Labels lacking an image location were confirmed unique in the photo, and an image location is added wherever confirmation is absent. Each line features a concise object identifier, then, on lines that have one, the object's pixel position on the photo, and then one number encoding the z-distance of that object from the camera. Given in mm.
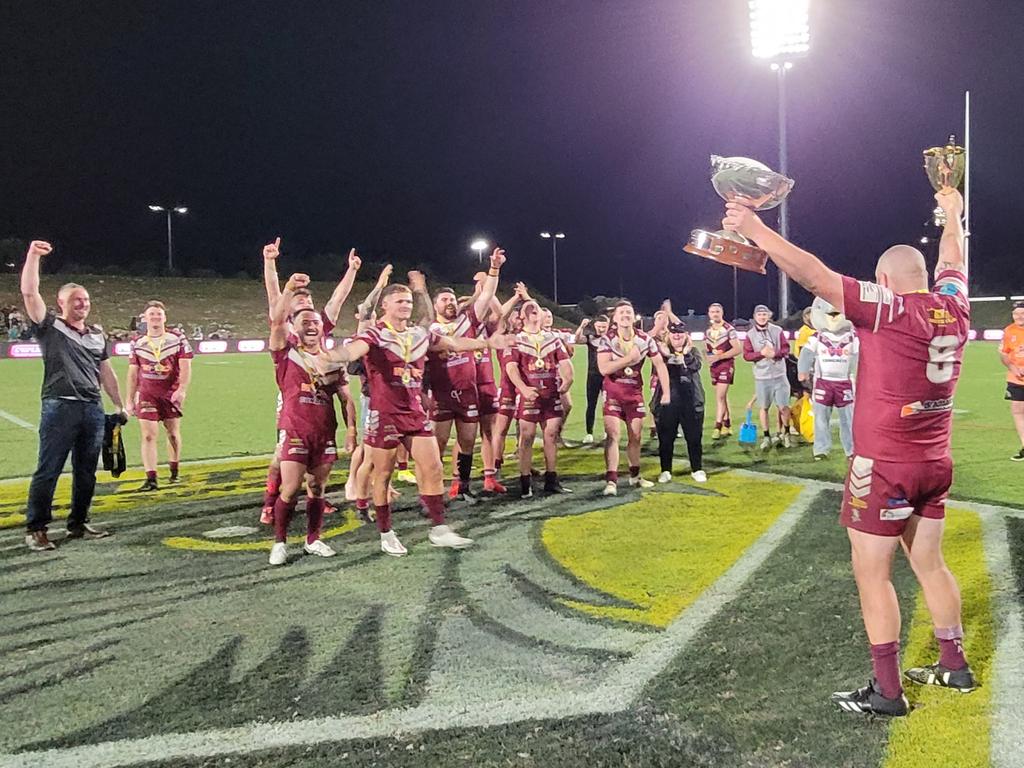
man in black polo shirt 6055
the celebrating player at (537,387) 7848
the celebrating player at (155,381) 8523
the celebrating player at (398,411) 5898
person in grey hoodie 10398
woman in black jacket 8484
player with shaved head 3160
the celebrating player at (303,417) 5555
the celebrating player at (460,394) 7805
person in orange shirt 8945
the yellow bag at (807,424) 10883
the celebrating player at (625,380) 7762
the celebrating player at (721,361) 11391
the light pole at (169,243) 60278
